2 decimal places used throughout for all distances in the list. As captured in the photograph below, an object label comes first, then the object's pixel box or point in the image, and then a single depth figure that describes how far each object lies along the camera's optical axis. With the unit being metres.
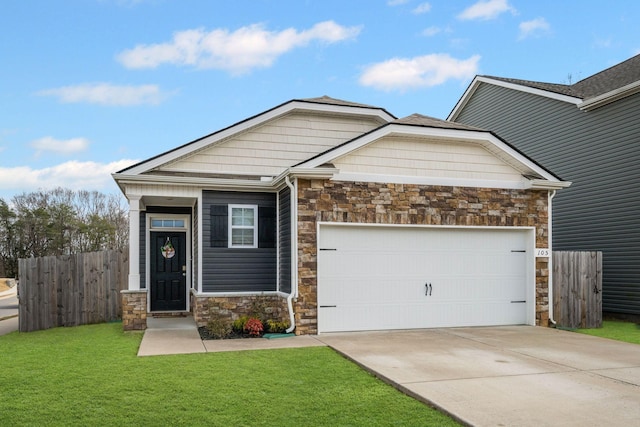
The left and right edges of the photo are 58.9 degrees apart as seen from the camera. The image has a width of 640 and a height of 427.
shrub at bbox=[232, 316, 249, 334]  10.97
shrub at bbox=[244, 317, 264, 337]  10.71
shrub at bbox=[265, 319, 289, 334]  10.86
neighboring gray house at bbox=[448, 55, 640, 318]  14.14
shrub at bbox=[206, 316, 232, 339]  10.53
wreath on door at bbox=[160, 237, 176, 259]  14.67
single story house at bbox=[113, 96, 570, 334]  11.14
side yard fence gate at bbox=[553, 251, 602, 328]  12.48
